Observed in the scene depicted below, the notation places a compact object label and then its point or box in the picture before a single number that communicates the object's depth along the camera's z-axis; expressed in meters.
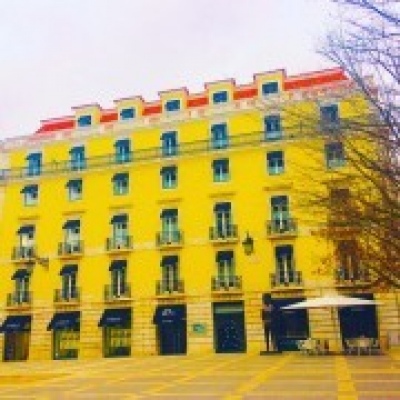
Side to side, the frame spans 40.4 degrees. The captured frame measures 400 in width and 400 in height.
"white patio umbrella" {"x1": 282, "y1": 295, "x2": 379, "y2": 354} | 23.92
